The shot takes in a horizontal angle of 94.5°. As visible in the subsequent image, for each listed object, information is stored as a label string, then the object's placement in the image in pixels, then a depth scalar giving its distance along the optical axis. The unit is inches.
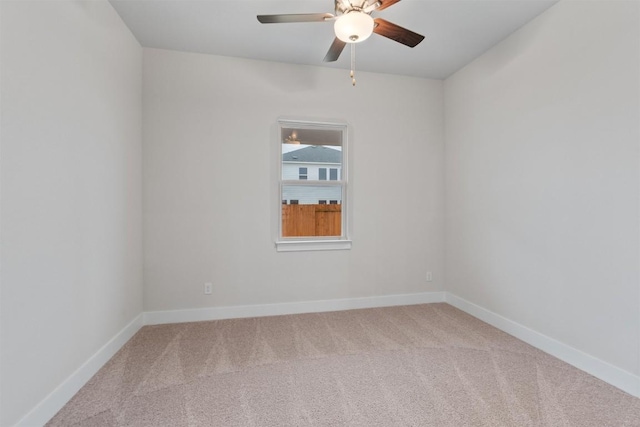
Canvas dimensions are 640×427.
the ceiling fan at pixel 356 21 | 70.2
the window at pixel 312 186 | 137.0
